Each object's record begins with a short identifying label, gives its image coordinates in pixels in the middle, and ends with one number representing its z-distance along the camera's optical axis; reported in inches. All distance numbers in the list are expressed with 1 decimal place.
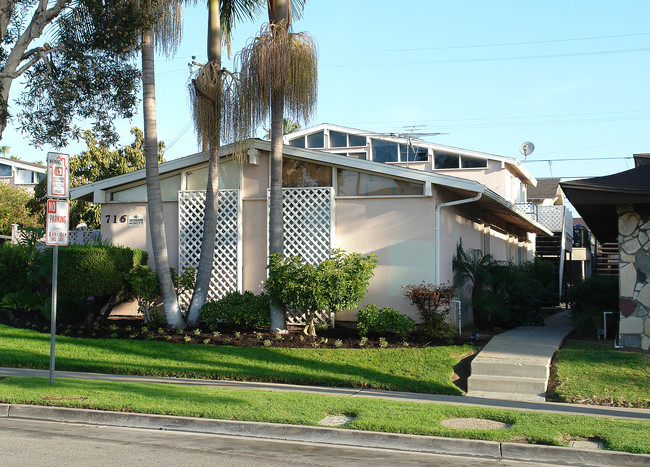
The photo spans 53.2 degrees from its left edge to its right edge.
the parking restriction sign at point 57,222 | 373.7
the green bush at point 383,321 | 533.3
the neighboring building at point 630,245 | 463.8
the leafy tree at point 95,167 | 1048.8
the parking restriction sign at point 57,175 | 375.9
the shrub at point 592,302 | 558.9
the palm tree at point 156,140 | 546.6
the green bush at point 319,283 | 518.3
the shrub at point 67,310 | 581.3
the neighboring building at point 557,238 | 1075.3
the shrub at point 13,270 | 627.8
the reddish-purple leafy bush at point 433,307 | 532.4
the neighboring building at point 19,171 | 1691.7
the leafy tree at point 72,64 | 466.6
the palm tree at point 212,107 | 559.5
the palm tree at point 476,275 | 613.9
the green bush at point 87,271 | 546.9
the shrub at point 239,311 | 557.0
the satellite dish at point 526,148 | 1368.1
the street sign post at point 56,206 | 375.2
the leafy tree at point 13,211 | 1239.5
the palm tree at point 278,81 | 524.1
